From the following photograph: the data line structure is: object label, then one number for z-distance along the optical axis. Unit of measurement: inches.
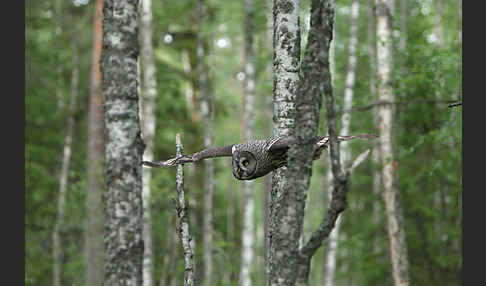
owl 227.3
